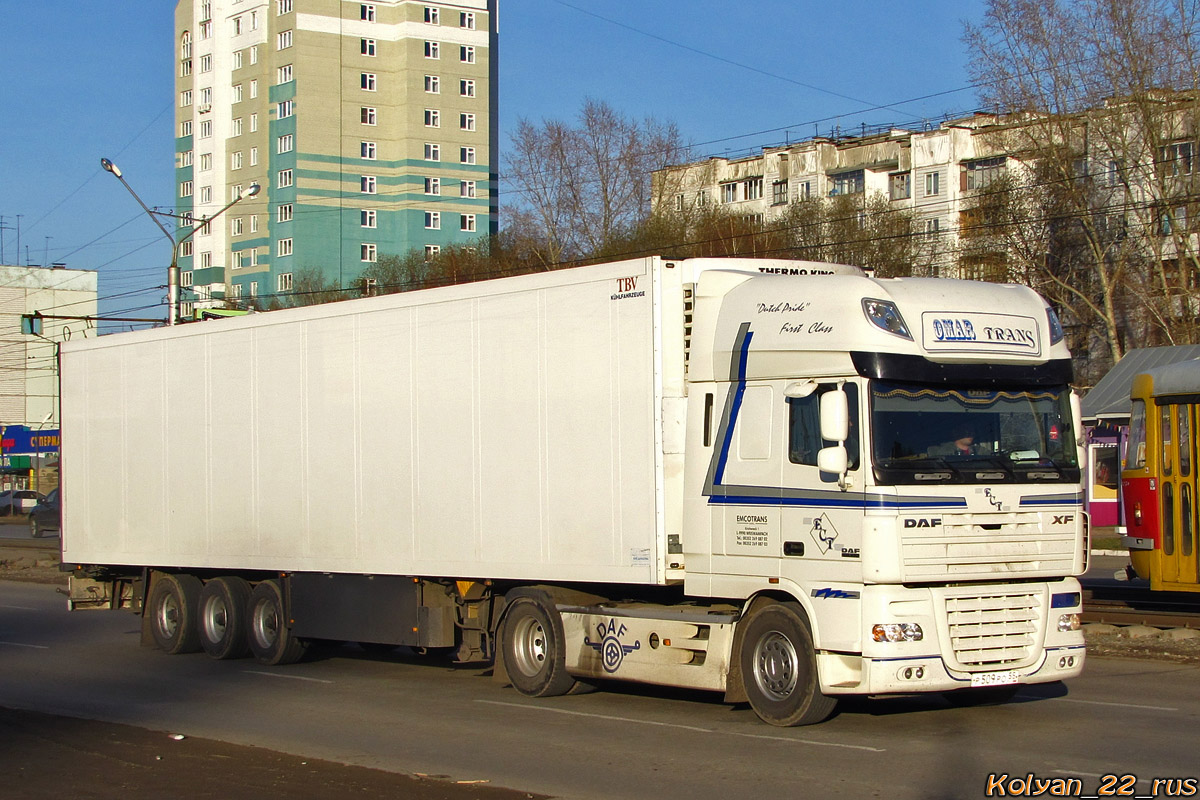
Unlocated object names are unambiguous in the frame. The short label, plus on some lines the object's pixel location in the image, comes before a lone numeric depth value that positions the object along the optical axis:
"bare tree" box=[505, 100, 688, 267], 57.66
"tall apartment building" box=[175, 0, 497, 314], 88.56
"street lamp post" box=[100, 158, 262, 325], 30.25
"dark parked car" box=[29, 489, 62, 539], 50.28
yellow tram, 16.72
